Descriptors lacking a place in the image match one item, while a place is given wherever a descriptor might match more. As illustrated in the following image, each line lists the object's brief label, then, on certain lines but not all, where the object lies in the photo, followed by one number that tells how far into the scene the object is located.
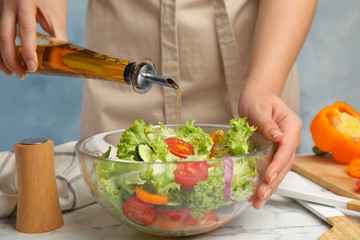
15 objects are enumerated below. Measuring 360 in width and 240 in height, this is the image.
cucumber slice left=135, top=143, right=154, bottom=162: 0.95
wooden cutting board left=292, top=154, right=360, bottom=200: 1.29
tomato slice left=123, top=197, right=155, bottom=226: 0.91
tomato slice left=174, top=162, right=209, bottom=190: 0.87
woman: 1.46
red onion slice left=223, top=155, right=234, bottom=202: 0.90
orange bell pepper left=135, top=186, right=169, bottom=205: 0.89
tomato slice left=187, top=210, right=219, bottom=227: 0.92
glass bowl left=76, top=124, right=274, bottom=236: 0.88
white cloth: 1.11
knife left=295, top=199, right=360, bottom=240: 0.98
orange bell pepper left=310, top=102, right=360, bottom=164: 1.55
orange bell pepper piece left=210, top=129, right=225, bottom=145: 1.11
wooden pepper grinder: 1.03
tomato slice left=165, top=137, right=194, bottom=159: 1.00
